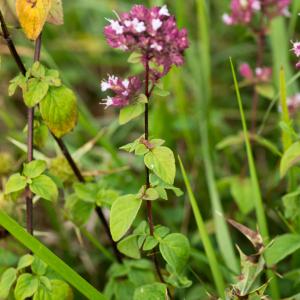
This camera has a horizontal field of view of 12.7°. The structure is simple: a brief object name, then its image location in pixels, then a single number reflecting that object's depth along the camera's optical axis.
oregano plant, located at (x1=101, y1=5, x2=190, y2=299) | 0.52
